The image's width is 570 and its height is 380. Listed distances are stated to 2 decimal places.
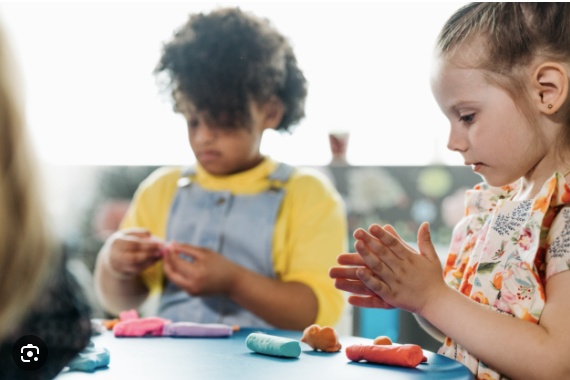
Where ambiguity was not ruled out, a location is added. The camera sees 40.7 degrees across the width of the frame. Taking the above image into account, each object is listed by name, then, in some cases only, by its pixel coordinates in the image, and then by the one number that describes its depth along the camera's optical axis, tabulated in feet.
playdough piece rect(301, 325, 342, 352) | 2.14
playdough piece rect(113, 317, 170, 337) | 2.39
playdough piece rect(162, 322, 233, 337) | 2.37
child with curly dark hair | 3.15
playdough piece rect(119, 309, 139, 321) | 2.58
